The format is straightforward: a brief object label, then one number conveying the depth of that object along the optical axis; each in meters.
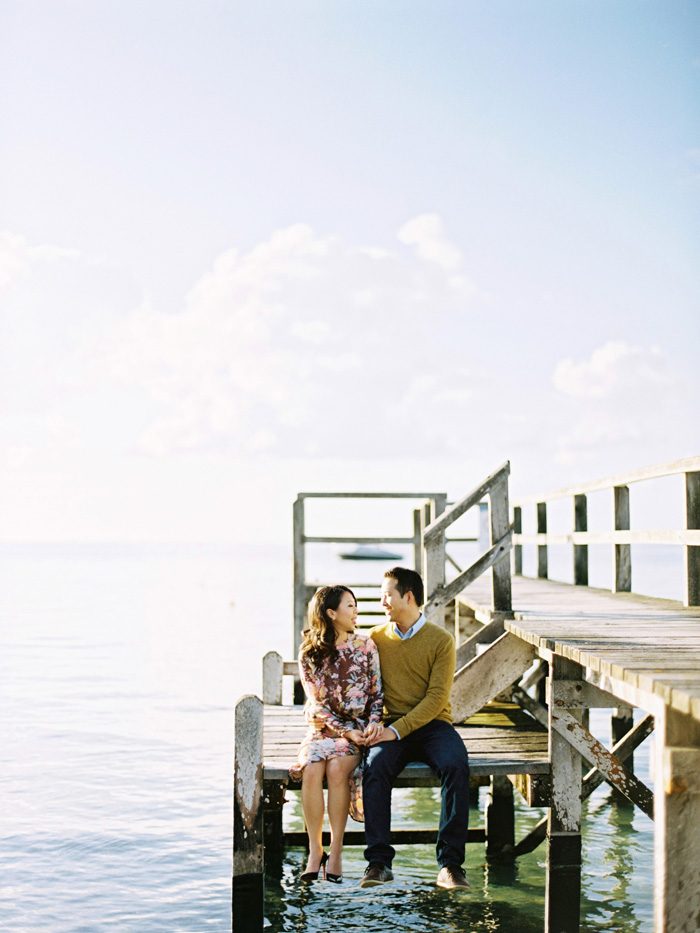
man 6.45
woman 6.57
